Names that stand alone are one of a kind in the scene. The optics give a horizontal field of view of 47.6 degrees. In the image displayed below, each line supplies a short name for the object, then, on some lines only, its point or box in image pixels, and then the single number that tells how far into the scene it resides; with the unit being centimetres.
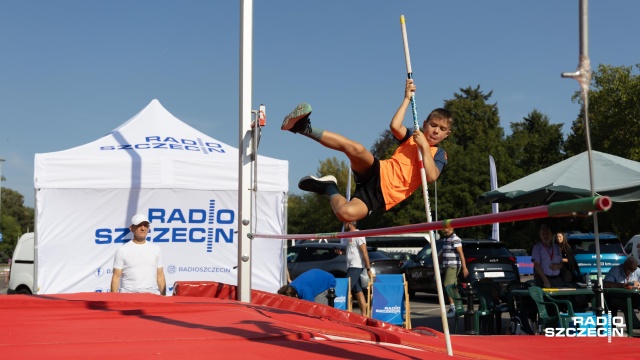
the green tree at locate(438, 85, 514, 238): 4097
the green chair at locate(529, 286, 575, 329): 752
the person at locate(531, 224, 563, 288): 912
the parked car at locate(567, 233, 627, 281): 1597
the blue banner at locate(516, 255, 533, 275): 2778
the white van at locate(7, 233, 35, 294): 1299
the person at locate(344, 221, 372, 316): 1023
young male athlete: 491
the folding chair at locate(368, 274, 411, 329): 1023
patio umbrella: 789
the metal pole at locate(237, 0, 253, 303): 608
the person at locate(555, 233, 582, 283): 927
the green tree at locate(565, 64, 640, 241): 2705
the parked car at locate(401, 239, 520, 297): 1366
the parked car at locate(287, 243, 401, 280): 1612
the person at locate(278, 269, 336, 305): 789
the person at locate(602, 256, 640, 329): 844
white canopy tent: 901
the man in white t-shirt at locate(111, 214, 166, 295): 708
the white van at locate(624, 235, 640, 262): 2035
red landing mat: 305
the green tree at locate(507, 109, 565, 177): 4428
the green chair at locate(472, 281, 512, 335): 871
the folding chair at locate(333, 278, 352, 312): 1004
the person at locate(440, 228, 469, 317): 1146
